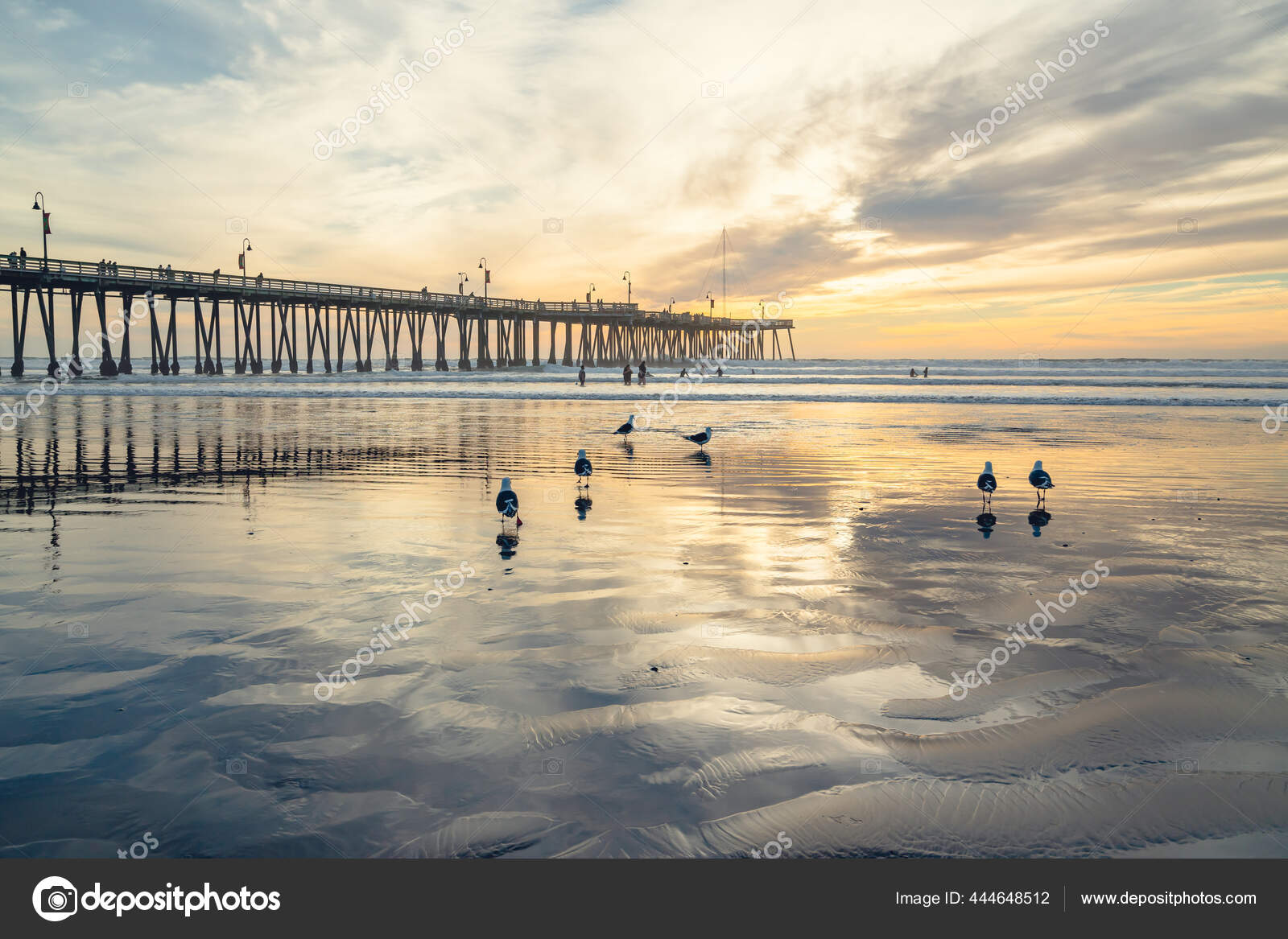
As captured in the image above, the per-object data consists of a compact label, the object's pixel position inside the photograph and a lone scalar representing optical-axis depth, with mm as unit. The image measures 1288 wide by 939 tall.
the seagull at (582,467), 10977
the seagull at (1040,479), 10172
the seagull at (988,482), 10120
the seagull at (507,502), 8562
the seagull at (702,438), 16766
